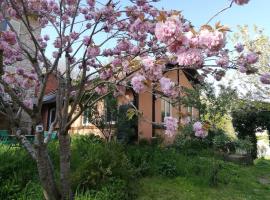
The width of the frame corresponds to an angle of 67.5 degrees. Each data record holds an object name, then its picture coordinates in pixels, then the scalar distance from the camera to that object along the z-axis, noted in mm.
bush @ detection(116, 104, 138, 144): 8057
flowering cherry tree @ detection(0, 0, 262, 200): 1813
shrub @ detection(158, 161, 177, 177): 5976
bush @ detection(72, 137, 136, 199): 4198
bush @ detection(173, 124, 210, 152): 7955
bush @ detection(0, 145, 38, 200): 3972
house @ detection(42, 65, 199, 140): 8373
